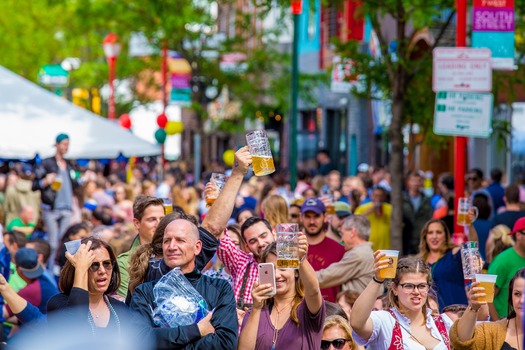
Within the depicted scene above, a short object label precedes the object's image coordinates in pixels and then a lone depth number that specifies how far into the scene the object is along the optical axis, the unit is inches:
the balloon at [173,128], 1291.8
